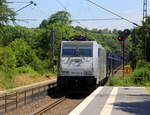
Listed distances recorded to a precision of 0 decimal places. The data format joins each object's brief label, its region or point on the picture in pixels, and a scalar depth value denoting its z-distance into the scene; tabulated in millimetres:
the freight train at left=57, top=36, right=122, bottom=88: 26953
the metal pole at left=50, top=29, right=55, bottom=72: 64875
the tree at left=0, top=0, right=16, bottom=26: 42250
